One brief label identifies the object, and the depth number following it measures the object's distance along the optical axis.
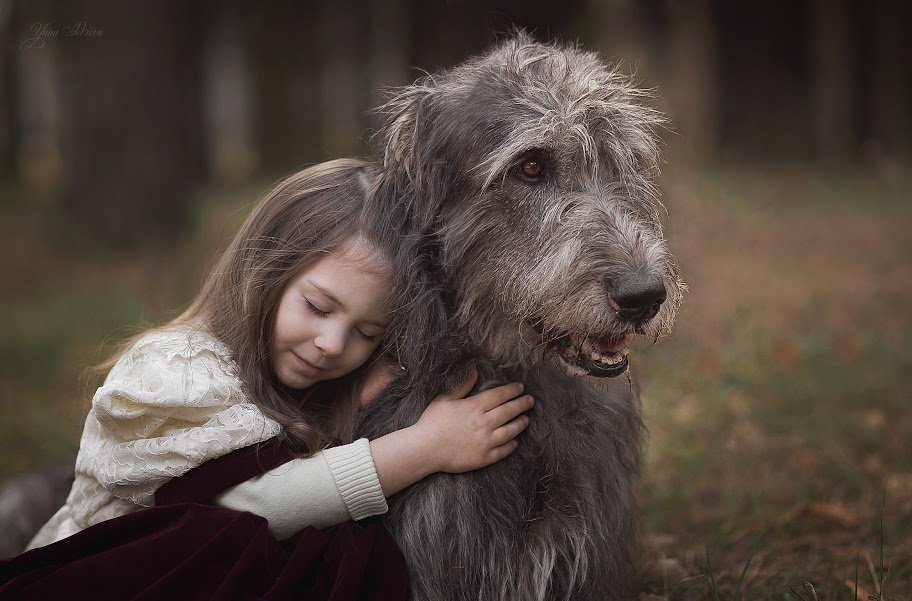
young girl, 2.53
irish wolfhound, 2.42
